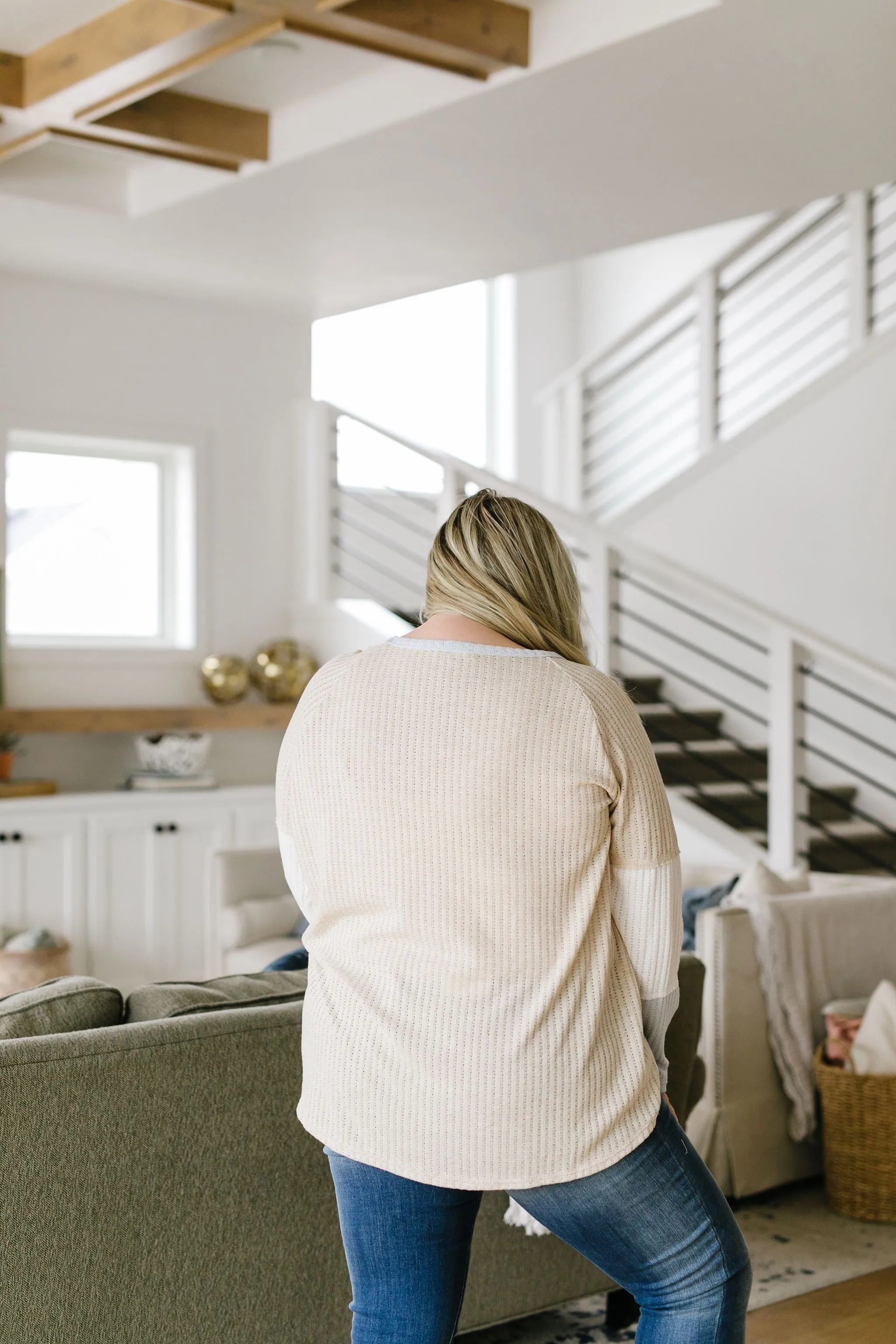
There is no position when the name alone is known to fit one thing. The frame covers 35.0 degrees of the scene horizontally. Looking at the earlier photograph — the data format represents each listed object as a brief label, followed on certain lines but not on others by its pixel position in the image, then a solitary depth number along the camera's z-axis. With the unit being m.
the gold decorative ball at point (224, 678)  5.98
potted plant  5.34
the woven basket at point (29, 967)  4.59
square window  5.93
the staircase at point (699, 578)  5.26
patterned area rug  2.69
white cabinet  5.20
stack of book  5.59
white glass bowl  5.68
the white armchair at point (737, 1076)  3.39
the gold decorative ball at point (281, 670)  6.07
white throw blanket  3.48
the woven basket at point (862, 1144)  3.32
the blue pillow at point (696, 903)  4.07
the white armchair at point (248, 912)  4.52
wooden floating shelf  5.38
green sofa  1.89
